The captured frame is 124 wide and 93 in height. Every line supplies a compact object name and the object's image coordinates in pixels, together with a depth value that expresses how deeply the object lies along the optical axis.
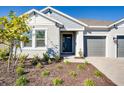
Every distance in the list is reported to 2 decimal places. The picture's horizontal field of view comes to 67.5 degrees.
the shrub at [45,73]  4.78
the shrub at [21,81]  4.10
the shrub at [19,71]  4.92
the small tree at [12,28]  5.23
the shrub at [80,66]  5.65
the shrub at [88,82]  3.99
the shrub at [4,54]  6.65
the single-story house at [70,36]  7.47
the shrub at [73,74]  4.75
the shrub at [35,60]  6.30
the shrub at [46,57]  6.94
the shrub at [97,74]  4.84
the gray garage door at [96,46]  8.56
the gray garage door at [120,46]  8.45
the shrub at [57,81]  4.11
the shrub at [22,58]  6.38
